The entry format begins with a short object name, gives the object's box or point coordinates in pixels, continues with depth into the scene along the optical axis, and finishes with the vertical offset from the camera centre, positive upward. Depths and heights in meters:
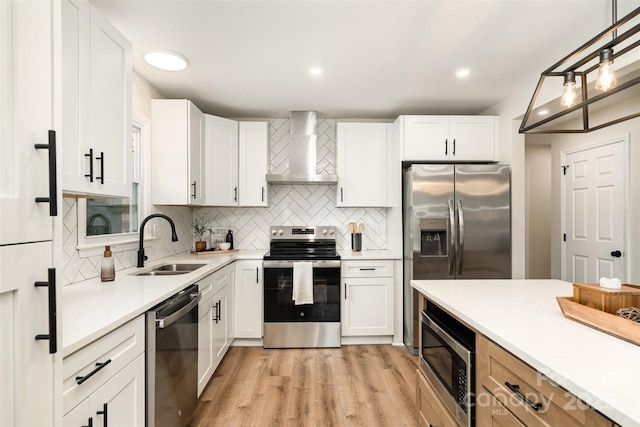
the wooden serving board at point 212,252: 3.31 -0.39
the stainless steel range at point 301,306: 3.16 -0.92
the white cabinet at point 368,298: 3.26 -0.87
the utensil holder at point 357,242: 3.63 -0.31
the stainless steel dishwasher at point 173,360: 1.49 -0.77
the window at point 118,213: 2.02 +0.02
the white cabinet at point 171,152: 2.81 +0.58
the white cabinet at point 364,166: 3.55 +0.56
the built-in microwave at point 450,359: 1.26 -0.68
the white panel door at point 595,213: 3.16 +0.02
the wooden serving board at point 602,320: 0.99 -0.37
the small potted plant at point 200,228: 3.75 -0.15
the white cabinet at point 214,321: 2.24 -0.87
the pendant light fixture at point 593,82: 1.07 +0.52
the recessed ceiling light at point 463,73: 2.57 +1.19
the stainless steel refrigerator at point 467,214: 3.03 +0.01
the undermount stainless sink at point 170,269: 2.38 -0.44
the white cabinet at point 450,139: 3.29 +0.81
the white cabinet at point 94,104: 1.33 +0.54
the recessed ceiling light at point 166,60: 2.24 +1.16
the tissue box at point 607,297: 1.14 -0.31
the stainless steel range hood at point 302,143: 3.50 +0.82
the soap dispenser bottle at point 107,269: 1.97 -0.33
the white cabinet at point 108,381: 1.00 -0.61
